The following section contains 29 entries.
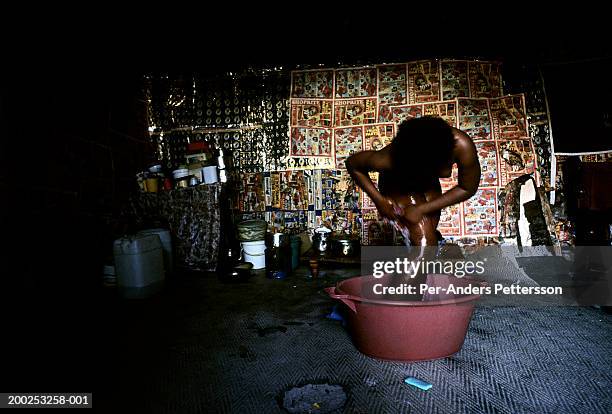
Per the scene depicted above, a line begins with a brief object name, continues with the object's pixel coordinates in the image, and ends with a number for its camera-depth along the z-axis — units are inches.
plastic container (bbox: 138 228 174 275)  163.9
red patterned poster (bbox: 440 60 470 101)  178.9
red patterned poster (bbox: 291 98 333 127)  192.9
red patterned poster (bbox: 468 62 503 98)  176.6
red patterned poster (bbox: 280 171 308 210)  196.4
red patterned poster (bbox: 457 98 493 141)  177.0
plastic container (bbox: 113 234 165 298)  130.3
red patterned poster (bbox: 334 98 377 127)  188.9
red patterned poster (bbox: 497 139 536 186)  171.3
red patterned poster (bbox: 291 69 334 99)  193.0
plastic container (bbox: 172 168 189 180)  183.9
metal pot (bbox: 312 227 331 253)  182.5
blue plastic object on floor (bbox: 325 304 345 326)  99.0
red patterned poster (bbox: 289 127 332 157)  192.4
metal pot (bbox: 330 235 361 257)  178.9
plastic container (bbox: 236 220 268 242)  178.4
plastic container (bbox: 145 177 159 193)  182.5
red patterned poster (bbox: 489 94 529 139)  172.6
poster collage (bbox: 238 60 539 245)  175.6
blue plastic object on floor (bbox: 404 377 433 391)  63.2
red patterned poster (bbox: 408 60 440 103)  181.6
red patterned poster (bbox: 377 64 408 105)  185.6
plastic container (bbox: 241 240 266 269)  180.7
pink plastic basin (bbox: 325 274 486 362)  66.2
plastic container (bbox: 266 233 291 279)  166.4
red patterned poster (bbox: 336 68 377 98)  189.3
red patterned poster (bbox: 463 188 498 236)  175.8
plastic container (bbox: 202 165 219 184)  181.2
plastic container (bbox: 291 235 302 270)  179.9
